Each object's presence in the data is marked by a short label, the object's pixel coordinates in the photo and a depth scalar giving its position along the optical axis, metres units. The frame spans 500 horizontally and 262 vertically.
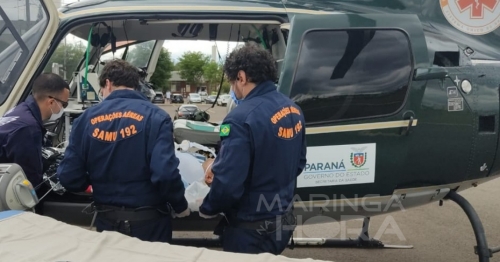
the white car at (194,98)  33.19
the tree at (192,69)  54.97
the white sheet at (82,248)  1.90
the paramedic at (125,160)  2.72
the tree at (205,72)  43.08
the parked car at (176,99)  31.41
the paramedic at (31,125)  3.00
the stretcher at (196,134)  4.25
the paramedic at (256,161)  2.67
